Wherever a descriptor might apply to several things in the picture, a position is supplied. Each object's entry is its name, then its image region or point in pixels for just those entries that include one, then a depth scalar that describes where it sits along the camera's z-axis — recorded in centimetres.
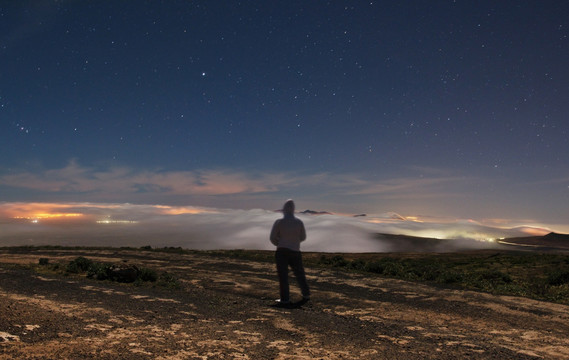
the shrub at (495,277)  1647
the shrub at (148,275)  1376
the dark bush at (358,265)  2018
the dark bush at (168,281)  1270
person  934
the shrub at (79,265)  1655
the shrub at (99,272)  1404
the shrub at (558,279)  1585
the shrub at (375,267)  1853
